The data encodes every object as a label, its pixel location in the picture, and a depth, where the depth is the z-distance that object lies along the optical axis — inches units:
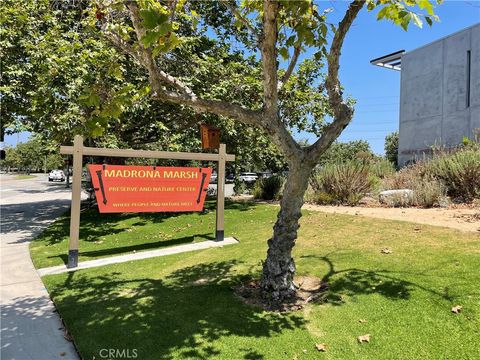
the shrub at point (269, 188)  664.4
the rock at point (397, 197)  429.4
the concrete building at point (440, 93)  922.1
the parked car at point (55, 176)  2214.1
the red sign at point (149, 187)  331.6
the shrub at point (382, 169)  592.4
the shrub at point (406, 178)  470.4
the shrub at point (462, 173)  426.3
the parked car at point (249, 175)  1766.7
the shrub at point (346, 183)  486.0
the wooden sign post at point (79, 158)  303.1
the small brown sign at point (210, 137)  373.4
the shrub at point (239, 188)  900.7
